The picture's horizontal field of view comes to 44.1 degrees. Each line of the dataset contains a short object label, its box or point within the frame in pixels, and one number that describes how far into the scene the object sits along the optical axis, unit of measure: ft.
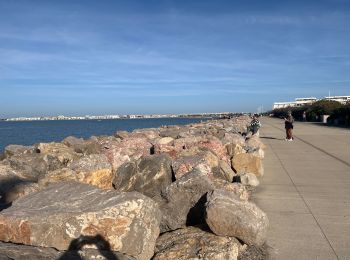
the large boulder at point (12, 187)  22.20
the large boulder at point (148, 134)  54.20
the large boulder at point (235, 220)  17.38
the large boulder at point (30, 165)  29.81
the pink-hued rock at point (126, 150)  31.14
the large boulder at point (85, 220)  14.58
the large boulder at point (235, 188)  23.02
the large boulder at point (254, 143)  48.73
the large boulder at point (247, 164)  34.55
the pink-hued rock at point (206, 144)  35.81
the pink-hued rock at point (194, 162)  25.61
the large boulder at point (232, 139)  43.18
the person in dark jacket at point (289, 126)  68.36
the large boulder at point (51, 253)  12.94
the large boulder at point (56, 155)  34.19
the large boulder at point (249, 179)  29.86
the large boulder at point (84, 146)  41.08
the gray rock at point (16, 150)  45.78
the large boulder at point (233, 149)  38.96
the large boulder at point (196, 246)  15.90
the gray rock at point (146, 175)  25.04
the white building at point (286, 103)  479.82
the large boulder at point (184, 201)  19.43
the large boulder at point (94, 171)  24.89
